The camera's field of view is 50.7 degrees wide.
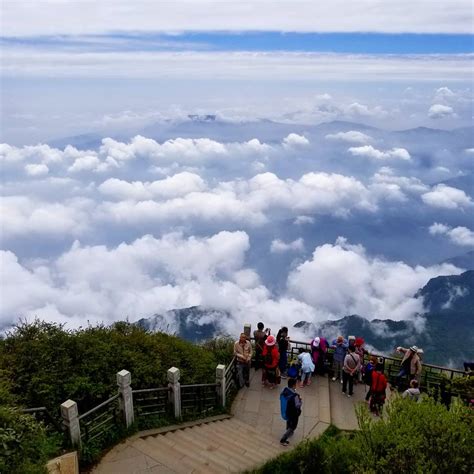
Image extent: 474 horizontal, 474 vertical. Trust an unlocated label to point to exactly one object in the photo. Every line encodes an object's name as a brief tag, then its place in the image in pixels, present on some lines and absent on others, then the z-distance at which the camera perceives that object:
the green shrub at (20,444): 6.88
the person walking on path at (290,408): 10.87
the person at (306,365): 14.15
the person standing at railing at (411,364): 13.19
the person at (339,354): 14.14
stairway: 9.58
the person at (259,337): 14.71
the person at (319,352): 14.66
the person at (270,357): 13.57
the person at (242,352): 13.69
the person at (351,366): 13.30
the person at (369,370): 13.02
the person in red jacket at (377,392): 12.27
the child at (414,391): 11.18
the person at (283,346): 14.68
